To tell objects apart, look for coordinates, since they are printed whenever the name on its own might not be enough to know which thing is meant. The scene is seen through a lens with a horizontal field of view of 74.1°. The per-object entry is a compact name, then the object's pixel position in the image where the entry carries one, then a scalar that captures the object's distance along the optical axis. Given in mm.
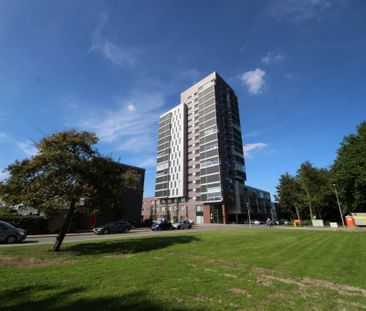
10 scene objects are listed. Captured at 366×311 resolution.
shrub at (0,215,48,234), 33094
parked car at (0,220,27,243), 20250
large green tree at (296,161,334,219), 63969
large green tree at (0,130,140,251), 14023
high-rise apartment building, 79562
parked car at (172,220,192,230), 45334
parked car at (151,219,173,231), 41556
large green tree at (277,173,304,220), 68125
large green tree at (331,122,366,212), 39281
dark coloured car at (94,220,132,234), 32422
